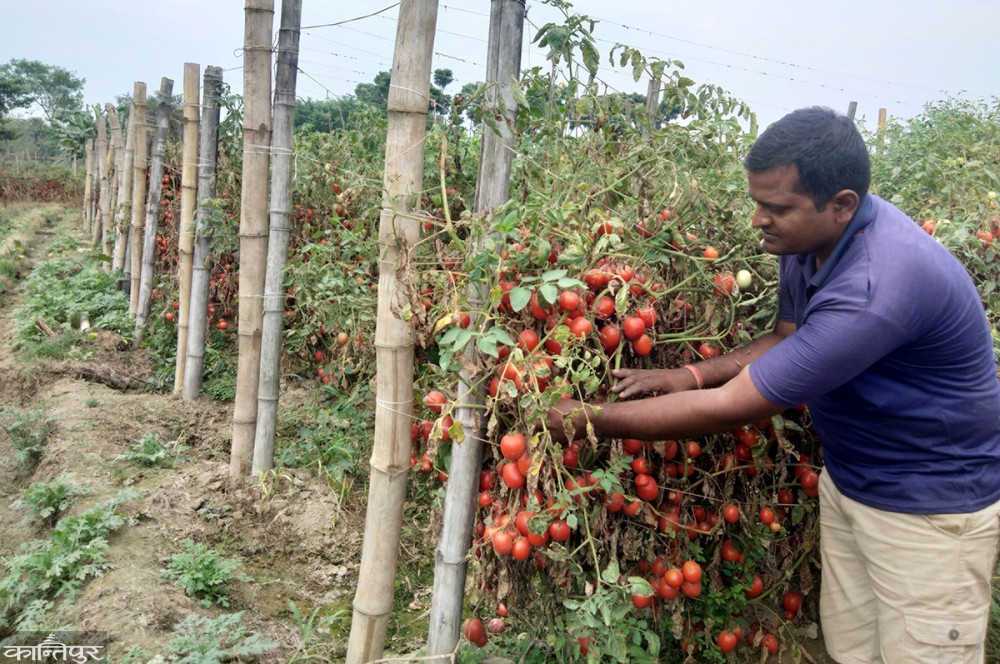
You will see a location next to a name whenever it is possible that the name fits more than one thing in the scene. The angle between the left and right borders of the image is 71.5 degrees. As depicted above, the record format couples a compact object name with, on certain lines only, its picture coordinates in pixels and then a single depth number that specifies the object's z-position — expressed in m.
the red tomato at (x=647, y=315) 1.76
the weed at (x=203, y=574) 2.88
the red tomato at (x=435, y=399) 1.83
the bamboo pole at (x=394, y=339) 1.95
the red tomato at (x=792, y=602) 2.27
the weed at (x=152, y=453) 4.05
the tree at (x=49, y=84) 53.88
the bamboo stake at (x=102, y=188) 10.17
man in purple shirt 1.57
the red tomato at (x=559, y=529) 1.66
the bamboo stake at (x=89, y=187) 13.86
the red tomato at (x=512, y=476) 1.69
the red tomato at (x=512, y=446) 1.63
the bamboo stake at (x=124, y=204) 7.68
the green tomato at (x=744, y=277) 1.93
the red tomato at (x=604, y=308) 1.71
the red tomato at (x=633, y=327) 1.71
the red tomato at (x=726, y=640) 2.13
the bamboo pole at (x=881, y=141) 6.09
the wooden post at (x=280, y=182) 3.46
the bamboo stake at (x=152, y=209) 6.03
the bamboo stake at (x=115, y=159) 9.03
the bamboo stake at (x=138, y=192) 6.78
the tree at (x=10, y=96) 29.37
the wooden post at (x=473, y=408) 1.82
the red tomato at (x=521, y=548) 1.68
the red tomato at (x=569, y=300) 1.63
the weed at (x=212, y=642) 2.33
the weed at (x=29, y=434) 4.35
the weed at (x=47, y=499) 3.51
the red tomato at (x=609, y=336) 1.72
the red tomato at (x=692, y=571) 1.89
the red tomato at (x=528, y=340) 1.69
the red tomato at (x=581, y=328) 1.61
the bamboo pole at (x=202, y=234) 4.50
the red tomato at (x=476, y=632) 2.08
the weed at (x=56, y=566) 2.84
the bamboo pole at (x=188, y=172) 4.90
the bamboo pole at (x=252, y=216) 3.40
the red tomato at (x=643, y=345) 1.78
